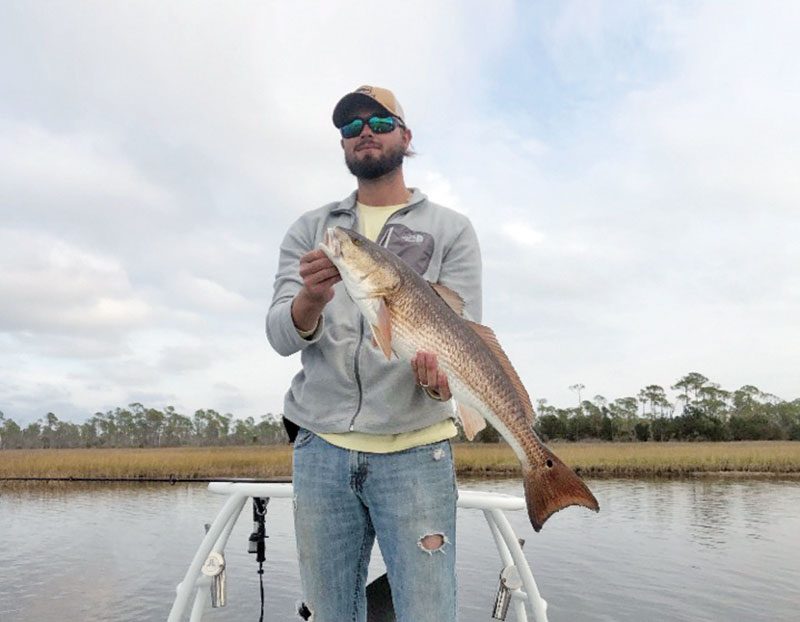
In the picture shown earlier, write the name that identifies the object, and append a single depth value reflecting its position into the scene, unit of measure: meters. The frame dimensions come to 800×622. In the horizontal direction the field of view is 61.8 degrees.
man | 2.87
